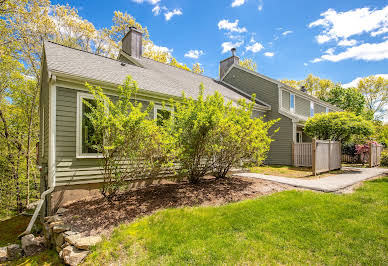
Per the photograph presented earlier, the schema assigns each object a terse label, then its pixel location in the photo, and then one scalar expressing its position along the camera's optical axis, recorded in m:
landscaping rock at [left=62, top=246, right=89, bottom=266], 3.30
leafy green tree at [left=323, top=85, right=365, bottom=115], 27.83
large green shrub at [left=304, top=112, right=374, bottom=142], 10.05
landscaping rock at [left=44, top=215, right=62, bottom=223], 4.45
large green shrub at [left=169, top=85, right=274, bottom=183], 5.81
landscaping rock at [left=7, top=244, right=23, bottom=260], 4.28
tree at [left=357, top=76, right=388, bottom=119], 32.28
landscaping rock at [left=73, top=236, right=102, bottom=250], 3.45
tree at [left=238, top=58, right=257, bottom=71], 29.85
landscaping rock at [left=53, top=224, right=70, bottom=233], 3.98
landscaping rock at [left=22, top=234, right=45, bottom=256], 4.46
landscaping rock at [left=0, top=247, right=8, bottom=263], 4.25
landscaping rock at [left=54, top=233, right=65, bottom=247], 3.86
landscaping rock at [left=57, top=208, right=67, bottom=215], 4.78
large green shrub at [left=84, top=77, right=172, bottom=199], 4.68
